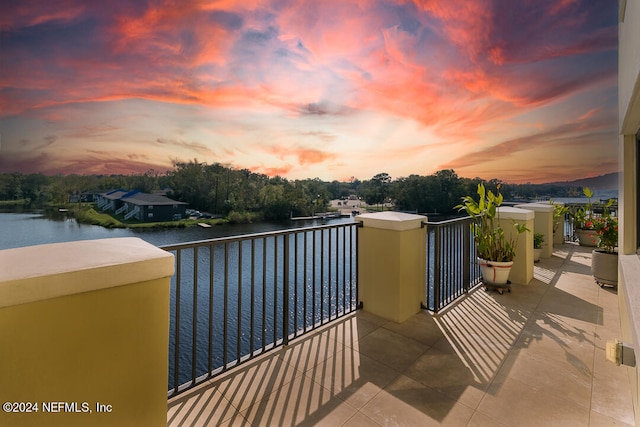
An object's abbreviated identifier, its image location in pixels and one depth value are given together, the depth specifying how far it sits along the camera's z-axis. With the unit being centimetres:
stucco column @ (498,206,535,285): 373
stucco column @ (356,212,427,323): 264
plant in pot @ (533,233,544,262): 471
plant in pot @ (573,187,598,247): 605
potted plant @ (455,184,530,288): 348
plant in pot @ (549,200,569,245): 584
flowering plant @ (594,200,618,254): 380
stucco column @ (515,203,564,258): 515
